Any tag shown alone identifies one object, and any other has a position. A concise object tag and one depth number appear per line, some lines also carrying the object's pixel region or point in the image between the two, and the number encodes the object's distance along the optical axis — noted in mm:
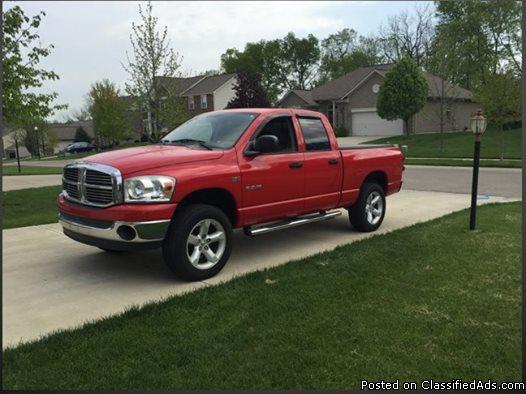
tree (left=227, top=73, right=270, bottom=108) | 23531
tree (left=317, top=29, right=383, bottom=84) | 71438
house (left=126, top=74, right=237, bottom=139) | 52969
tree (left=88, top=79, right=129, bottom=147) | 44531
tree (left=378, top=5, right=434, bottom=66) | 46688
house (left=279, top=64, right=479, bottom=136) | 39438
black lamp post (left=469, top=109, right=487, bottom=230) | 7086
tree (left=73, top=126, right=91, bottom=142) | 67125
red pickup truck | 4828
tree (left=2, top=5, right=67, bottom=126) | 9945
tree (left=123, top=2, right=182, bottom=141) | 15133
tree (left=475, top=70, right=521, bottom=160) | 22156
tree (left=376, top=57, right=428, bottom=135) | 33719
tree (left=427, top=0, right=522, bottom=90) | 39188
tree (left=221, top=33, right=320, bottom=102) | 74000
